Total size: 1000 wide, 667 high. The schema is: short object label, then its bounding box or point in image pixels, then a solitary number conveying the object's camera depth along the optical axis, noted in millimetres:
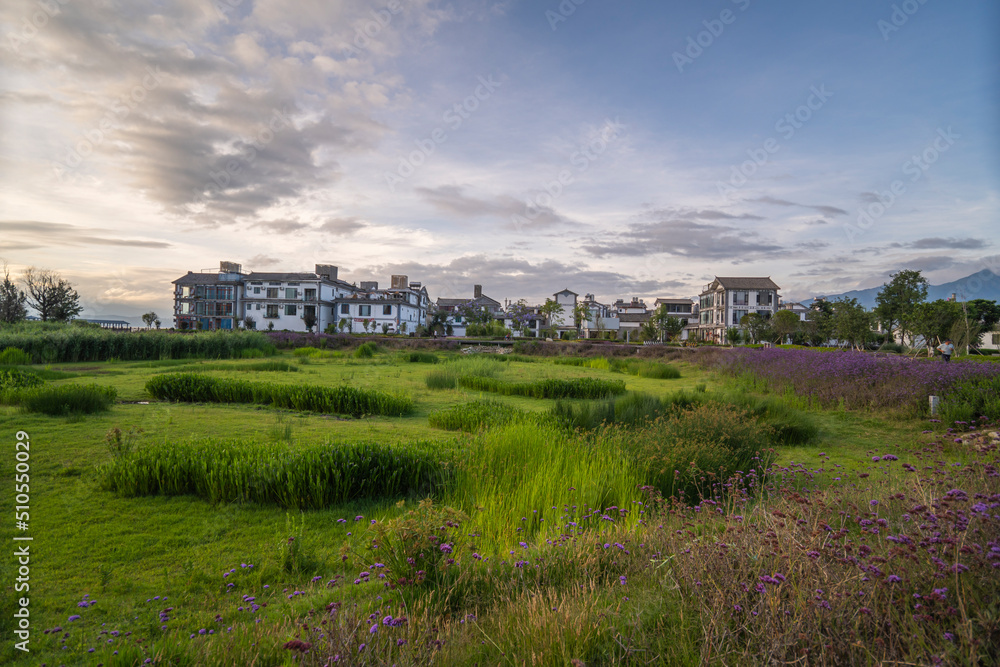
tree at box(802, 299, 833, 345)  53500
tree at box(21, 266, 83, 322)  49375
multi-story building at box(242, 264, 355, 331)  65500
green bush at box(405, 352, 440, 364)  28188
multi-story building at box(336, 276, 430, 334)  66562
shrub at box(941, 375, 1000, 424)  9492
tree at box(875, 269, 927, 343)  51841
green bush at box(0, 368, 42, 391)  11603
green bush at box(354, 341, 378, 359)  32562
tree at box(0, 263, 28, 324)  45406
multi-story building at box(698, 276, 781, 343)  65312
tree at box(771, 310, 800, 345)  53812
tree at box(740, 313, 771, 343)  52031
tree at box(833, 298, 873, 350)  44281
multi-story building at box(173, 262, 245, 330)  66062
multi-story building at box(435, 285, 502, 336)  80188
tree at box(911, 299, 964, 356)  33812
